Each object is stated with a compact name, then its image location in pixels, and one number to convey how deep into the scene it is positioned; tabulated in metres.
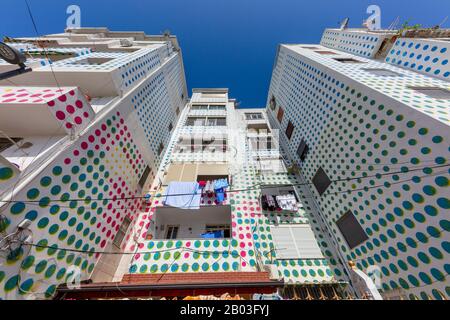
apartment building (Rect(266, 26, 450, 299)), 4.66
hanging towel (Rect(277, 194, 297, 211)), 8.68
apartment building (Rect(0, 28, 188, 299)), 4.10
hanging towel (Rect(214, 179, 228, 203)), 8.68
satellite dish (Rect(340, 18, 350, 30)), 15.05
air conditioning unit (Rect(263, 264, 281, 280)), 6.12
